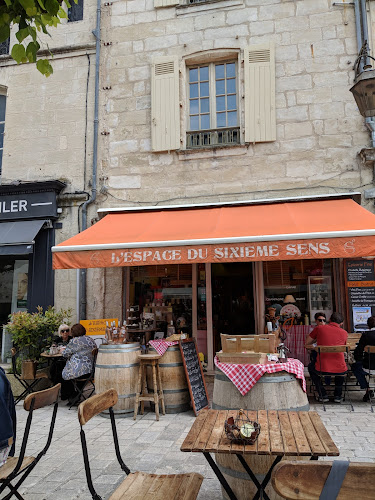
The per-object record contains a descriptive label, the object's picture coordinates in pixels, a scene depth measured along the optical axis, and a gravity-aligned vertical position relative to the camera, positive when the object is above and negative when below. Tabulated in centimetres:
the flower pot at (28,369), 633 -89
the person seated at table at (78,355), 579 -63
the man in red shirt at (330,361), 583 -74
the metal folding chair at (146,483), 246 -109
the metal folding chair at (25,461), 262 -101
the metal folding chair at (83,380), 588 -100
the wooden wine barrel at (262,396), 298 -68
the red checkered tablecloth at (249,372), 320 -49
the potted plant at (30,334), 660 -37
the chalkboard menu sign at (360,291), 682 +27
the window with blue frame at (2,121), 916 +415
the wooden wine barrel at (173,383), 557 -99
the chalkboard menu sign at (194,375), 557 -90
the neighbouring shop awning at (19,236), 763 +139
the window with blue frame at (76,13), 881 +630
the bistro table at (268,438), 223 -74
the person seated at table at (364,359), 584 -72
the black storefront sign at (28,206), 809 +206
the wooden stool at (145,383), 539 -98
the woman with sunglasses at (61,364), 645 -84
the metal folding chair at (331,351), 569 -59
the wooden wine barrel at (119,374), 545 -84
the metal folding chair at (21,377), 621 -101
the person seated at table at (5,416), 246 -65
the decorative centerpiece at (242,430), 232 -69
